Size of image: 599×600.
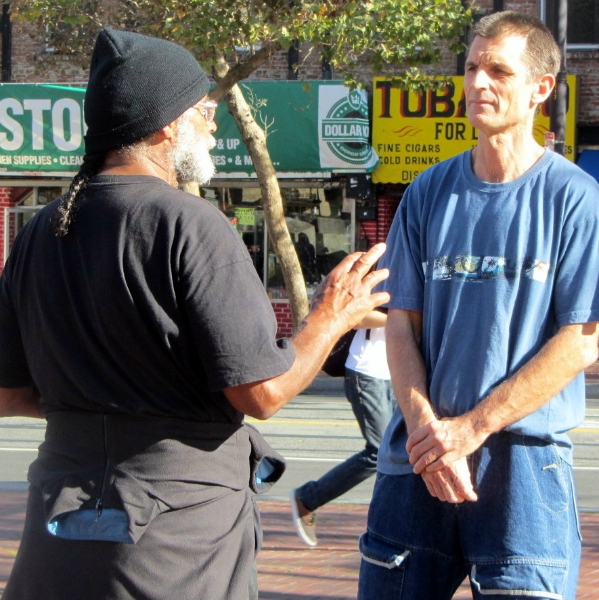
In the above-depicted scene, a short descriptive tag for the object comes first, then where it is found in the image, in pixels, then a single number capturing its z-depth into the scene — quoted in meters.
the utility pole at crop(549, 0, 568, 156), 13.49
